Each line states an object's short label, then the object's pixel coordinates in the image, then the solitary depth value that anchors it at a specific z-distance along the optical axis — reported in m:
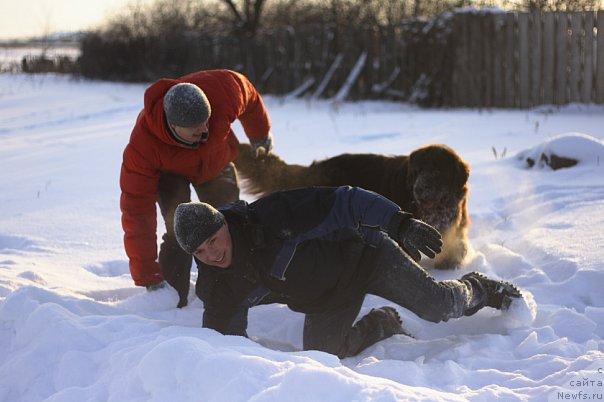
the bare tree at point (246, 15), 20.33
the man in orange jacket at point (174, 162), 3.53
